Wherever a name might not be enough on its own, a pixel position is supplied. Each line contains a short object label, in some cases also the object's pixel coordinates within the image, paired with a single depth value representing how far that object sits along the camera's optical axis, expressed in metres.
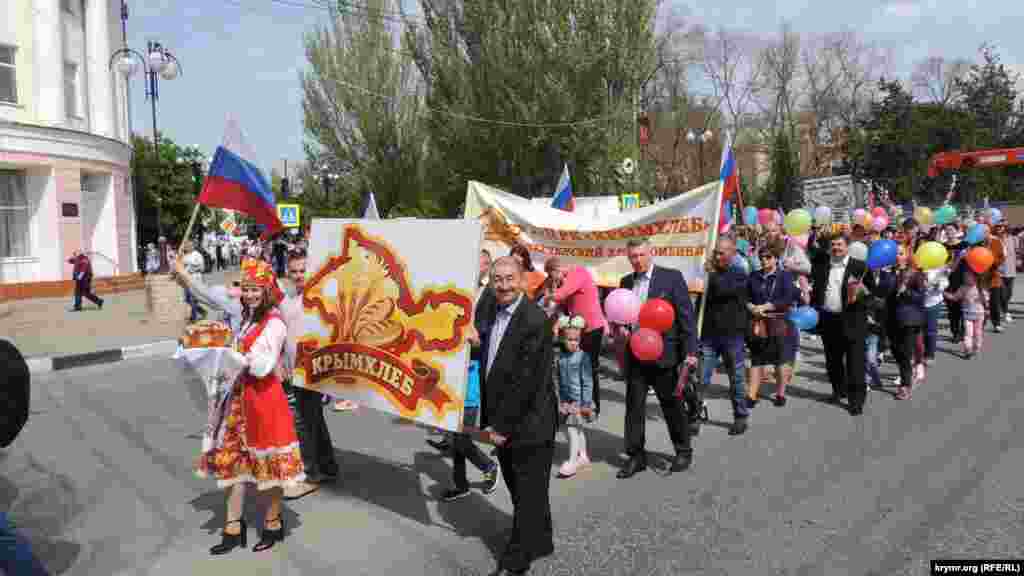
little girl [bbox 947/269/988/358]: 9.38
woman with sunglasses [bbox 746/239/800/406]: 6.99
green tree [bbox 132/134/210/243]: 37.44
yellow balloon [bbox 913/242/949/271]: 8.06
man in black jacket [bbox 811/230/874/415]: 6.86
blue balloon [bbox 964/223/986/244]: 10.10
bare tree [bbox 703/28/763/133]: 43.78
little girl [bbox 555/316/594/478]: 5.47
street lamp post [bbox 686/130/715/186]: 30.12
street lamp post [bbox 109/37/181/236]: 18.94
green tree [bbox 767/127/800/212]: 36.28
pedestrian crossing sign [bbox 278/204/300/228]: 18.47
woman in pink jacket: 6.04
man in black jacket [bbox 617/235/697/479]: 5.29
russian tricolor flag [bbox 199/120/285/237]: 5.14
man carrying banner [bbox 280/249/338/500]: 5.02
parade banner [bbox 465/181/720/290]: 7.36
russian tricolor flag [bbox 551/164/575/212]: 10.51
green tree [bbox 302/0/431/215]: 31.38
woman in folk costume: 4.07
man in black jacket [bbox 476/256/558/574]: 3.80
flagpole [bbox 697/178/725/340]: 7.12
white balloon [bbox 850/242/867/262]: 7.45
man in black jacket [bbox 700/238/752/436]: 6.38
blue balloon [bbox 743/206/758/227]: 14.43
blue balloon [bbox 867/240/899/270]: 7.29
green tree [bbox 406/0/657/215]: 25.14
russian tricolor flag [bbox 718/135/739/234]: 7.74
